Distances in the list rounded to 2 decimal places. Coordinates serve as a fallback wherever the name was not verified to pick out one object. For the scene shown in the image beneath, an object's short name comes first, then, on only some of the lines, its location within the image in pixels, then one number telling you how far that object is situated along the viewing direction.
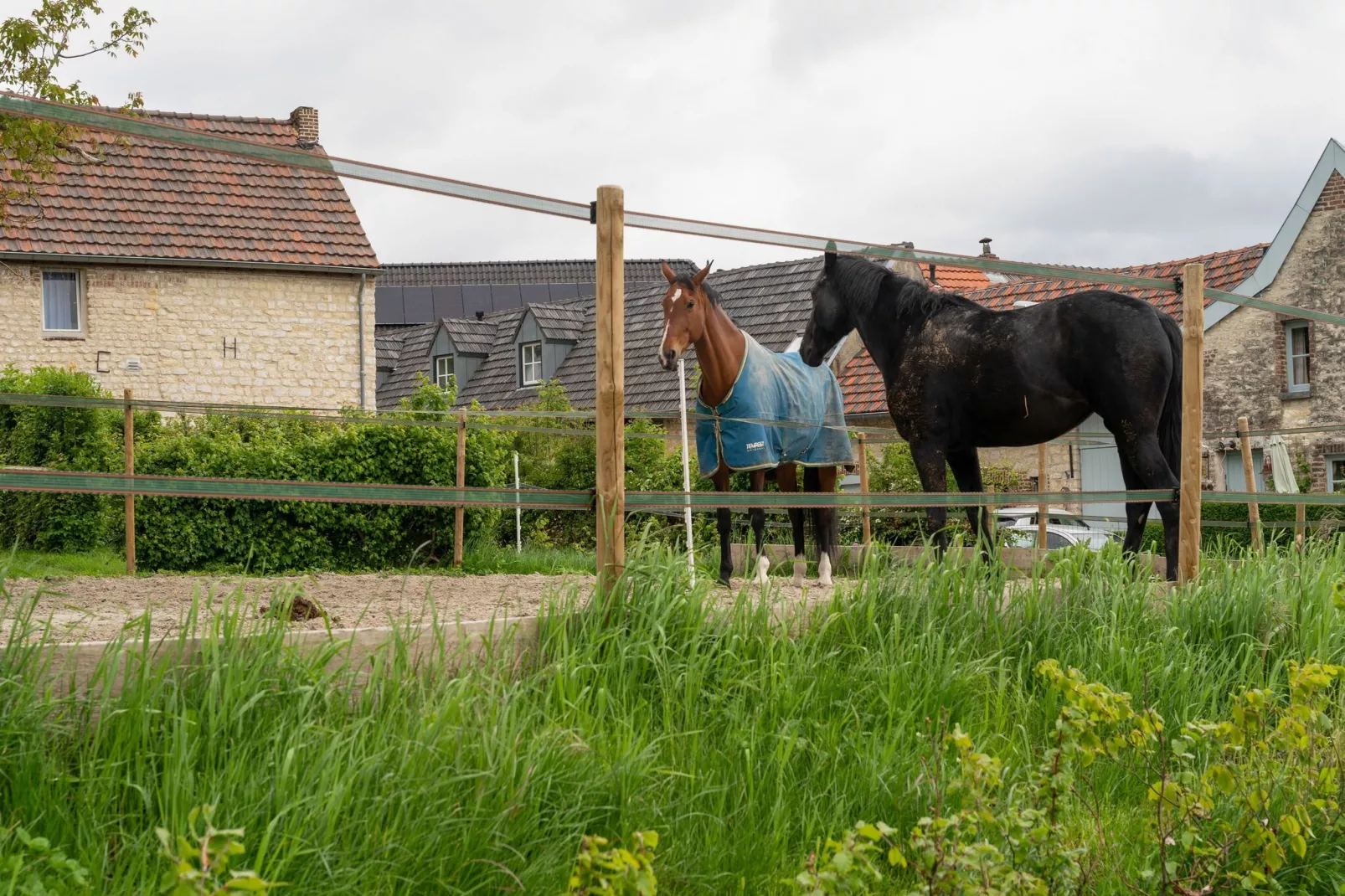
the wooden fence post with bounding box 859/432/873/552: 11.28
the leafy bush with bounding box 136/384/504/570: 13.28
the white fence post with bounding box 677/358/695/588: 4.95
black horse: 7.07
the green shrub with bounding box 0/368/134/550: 13.60
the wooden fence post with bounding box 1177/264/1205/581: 6.50
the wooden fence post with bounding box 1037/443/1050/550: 10.25
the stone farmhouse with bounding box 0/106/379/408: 22.47
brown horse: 7.29
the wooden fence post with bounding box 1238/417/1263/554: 9.15
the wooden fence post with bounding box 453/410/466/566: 11.38
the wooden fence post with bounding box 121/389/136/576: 9.65
